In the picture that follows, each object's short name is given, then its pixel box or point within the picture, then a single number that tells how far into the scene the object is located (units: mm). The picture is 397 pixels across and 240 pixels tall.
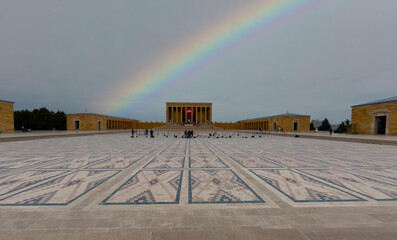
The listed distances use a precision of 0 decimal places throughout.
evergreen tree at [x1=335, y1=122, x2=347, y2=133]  52094
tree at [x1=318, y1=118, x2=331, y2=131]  57781
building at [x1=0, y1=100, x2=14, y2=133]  21500
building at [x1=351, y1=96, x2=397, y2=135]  19828
